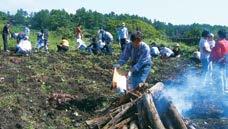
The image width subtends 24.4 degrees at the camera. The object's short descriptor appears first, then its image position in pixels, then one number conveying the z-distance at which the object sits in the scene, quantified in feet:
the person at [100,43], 85.97
